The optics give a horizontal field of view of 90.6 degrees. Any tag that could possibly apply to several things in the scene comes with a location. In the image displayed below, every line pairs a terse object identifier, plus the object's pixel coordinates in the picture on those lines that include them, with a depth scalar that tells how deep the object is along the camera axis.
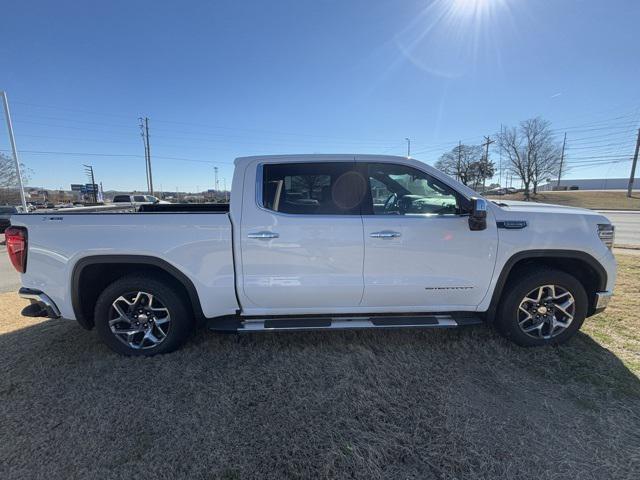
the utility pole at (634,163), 36.58
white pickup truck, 2.73
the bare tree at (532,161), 51.28
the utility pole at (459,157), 54.65
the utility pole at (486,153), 46.69
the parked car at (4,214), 14.75
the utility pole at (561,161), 52.88
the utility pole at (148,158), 43.46
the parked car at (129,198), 31.81
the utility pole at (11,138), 14.01
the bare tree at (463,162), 55.00
